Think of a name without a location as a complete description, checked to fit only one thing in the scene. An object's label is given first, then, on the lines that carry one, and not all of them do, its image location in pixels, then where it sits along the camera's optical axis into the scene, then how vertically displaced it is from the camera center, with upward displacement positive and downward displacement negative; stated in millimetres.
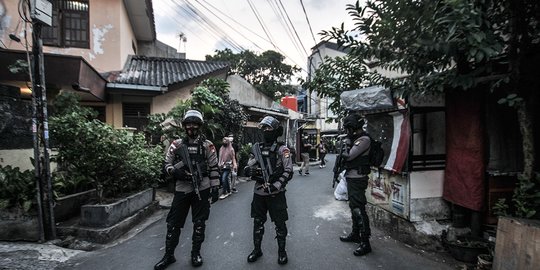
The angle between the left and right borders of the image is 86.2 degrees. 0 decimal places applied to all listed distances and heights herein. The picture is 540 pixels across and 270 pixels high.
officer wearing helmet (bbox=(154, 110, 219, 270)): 4148 -739
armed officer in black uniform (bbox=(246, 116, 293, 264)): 4262 -775
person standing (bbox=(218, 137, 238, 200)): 9102 -909
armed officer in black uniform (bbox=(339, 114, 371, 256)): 4648 -684
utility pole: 4961 +64
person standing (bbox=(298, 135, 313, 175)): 14734 -1554
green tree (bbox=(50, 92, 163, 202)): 5258 -323
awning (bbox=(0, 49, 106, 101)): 7625 +1824
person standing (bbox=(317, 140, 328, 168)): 19141 -1330
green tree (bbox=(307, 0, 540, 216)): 3074 +1099
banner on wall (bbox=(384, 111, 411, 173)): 5328 -168
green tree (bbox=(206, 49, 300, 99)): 26203 +6149
